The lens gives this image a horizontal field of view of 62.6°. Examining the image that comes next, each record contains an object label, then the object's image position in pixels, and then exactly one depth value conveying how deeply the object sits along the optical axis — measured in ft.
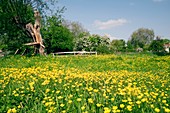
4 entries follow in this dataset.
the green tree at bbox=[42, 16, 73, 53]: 85.35
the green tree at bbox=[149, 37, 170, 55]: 113.92
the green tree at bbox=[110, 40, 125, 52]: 177.26
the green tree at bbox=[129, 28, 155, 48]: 235.48
